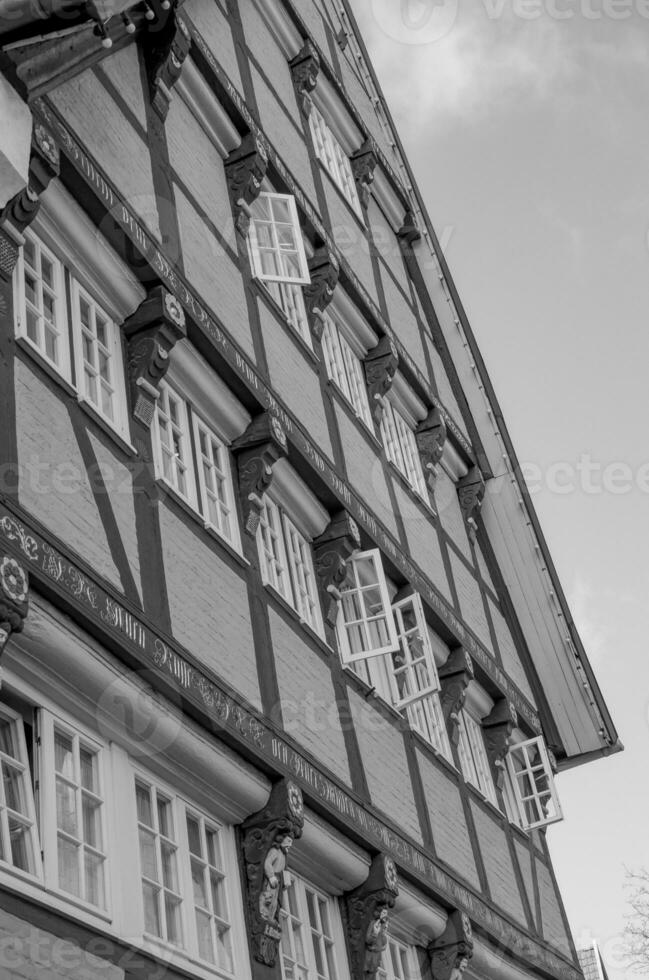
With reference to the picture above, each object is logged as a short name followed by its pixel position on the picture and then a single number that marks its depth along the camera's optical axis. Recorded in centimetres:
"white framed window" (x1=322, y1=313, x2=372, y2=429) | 1518
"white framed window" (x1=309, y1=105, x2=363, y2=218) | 1756
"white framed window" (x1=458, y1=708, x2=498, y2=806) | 1508
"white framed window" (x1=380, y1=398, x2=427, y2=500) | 1636
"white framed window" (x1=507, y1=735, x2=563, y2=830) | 1634
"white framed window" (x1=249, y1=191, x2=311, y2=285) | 1323
